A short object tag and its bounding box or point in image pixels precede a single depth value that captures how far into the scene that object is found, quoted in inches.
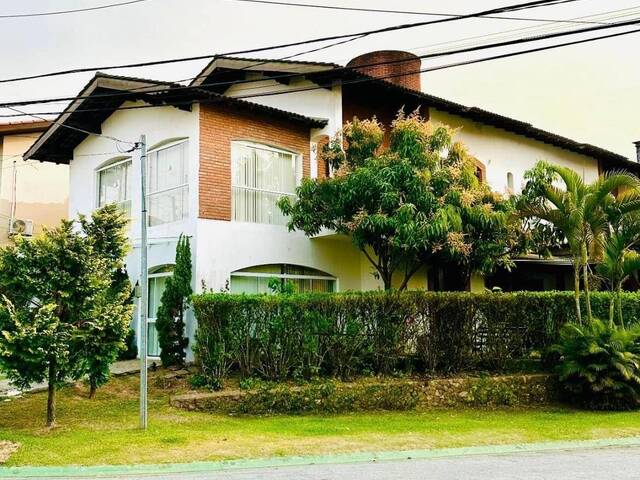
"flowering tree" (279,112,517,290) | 515.5
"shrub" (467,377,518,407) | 490.9
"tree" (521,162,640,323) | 505.0
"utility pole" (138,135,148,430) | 380.5
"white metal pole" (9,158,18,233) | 919.8
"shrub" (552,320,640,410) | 476.1
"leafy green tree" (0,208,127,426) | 378.0
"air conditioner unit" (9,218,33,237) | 877.3
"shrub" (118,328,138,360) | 629.9
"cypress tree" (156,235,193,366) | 552.7
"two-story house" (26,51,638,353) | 579.5
